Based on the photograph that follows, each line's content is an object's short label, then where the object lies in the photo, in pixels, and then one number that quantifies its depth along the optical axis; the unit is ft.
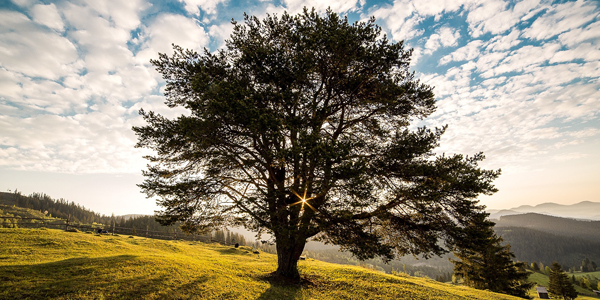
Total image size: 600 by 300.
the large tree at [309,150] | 33.17
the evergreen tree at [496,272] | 95.86
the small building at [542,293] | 184.44
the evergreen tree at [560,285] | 141.49
